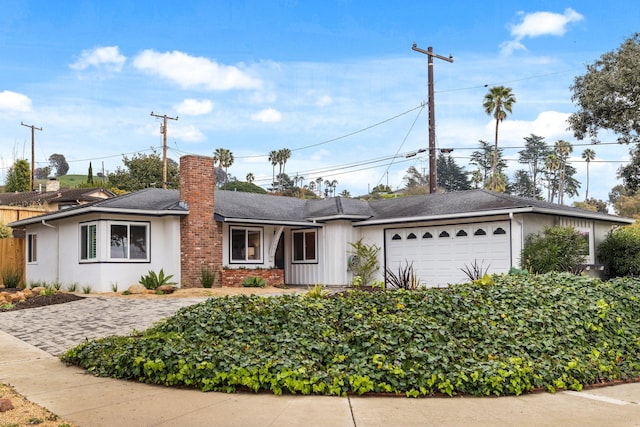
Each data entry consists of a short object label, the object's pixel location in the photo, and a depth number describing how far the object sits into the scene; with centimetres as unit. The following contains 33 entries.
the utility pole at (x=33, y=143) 4928
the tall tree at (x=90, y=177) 5694
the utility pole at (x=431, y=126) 2452
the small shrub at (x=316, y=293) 909
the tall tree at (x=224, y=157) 7650
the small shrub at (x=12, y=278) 2220
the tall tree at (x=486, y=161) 7725
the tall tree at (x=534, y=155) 8162
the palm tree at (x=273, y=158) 8194
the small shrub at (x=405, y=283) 1101
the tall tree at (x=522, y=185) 8206
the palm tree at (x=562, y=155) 6786
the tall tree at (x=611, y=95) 1688
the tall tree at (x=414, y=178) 8206
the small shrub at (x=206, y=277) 1880
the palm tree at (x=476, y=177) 7369
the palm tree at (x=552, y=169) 7031
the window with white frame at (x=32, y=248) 2247
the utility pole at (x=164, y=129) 3684
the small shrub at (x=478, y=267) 1797
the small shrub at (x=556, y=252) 1641
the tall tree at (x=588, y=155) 7294
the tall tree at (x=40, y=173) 10372
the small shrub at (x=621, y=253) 1922
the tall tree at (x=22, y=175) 5175
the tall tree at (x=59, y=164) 11788
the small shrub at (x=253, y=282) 1988
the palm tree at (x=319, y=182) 9156
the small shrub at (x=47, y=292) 1684
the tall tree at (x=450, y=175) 8019
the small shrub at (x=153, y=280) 1806
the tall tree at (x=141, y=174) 5447
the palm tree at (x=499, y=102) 4866
